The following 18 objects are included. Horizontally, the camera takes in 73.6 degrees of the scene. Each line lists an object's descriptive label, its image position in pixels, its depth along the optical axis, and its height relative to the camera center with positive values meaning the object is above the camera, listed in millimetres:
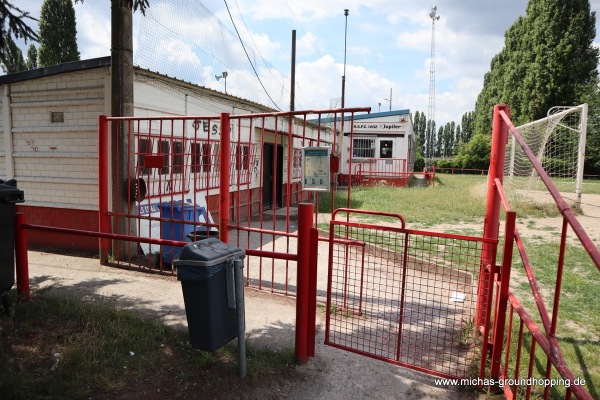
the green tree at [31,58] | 30219 +7744
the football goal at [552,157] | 12078 +611
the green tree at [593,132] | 30969 +3452
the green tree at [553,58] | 31969 +9497
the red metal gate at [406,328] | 3400 -1628
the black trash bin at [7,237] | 3918 -780
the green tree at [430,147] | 100606 +6029
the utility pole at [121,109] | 5820 +774
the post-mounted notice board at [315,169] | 3832 -16
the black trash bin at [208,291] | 2887 -932
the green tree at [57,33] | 24922 +7962
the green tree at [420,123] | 96600 +11946
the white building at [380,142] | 24641 +1723
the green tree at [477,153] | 43688 +2049
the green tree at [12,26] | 4602 +1571
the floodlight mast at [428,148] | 99675 +5714
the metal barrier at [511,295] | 2023 -775
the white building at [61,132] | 6566 +484
